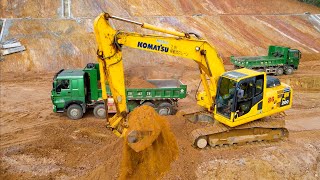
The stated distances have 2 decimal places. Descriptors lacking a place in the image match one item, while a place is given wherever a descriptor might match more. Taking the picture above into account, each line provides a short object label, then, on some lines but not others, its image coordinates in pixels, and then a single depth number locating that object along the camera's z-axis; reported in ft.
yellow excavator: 24.50
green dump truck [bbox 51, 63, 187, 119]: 37.42
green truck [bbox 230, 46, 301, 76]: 57.50
